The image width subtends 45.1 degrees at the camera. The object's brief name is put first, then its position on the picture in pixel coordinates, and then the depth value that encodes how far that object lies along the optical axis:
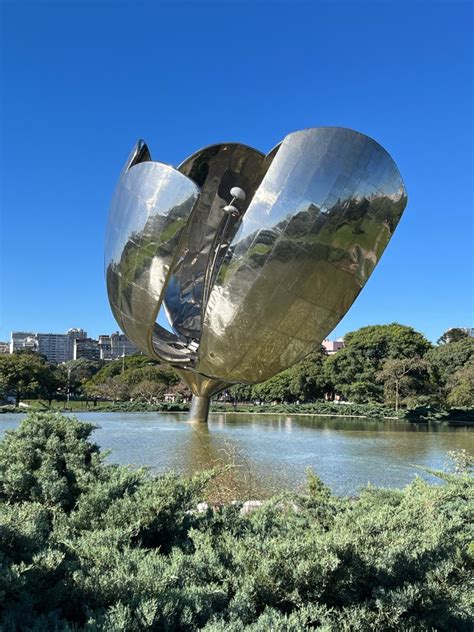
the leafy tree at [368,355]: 39.69
